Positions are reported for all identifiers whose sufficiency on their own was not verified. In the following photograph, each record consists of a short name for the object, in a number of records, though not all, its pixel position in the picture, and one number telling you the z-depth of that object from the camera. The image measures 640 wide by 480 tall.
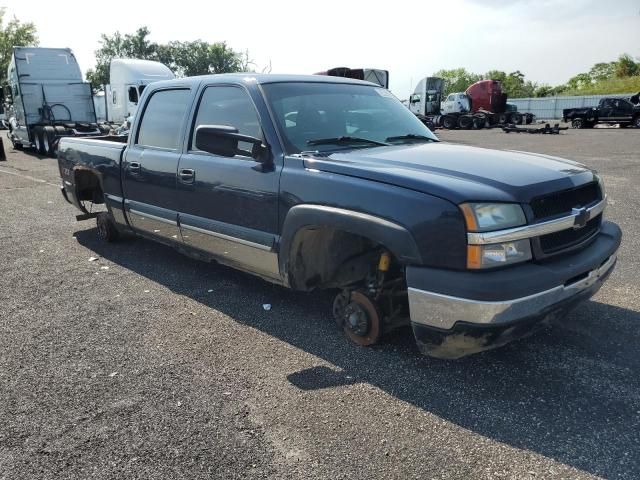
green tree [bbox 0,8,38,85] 54.34
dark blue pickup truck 2.83
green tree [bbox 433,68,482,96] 106.19
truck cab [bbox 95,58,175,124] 20.11
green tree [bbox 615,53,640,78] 64.31
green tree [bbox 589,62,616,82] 70.25
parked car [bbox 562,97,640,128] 30.54
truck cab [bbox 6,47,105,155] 17.59
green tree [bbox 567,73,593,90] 74.19
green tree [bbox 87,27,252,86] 77.88
